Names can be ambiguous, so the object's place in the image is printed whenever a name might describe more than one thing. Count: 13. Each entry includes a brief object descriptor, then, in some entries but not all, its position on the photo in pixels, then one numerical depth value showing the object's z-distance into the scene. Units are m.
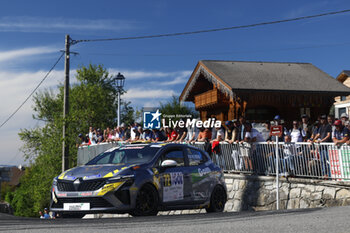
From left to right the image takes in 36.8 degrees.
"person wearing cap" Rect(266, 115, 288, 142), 14.92
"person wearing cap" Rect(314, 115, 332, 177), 13.28
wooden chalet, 29.33
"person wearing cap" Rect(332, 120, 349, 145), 12.72
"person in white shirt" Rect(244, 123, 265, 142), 15.57
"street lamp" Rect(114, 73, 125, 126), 24.80
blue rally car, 9.80
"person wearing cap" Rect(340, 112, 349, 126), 15.03
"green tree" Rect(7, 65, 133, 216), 33.27
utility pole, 25.97
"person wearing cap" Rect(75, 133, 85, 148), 26.94
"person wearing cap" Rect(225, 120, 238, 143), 16.28
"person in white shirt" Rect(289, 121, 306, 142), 14.78
